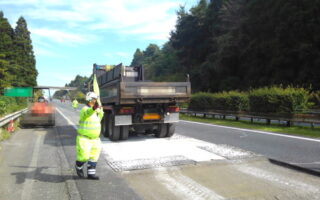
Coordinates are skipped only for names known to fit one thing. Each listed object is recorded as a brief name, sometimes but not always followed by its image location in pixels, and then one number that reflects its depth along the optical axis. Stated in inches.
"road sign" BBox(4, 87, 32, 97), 986.2
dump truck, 370.0
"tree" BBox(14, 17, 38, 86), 2100.9
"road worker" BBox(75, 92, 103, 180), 224.2
